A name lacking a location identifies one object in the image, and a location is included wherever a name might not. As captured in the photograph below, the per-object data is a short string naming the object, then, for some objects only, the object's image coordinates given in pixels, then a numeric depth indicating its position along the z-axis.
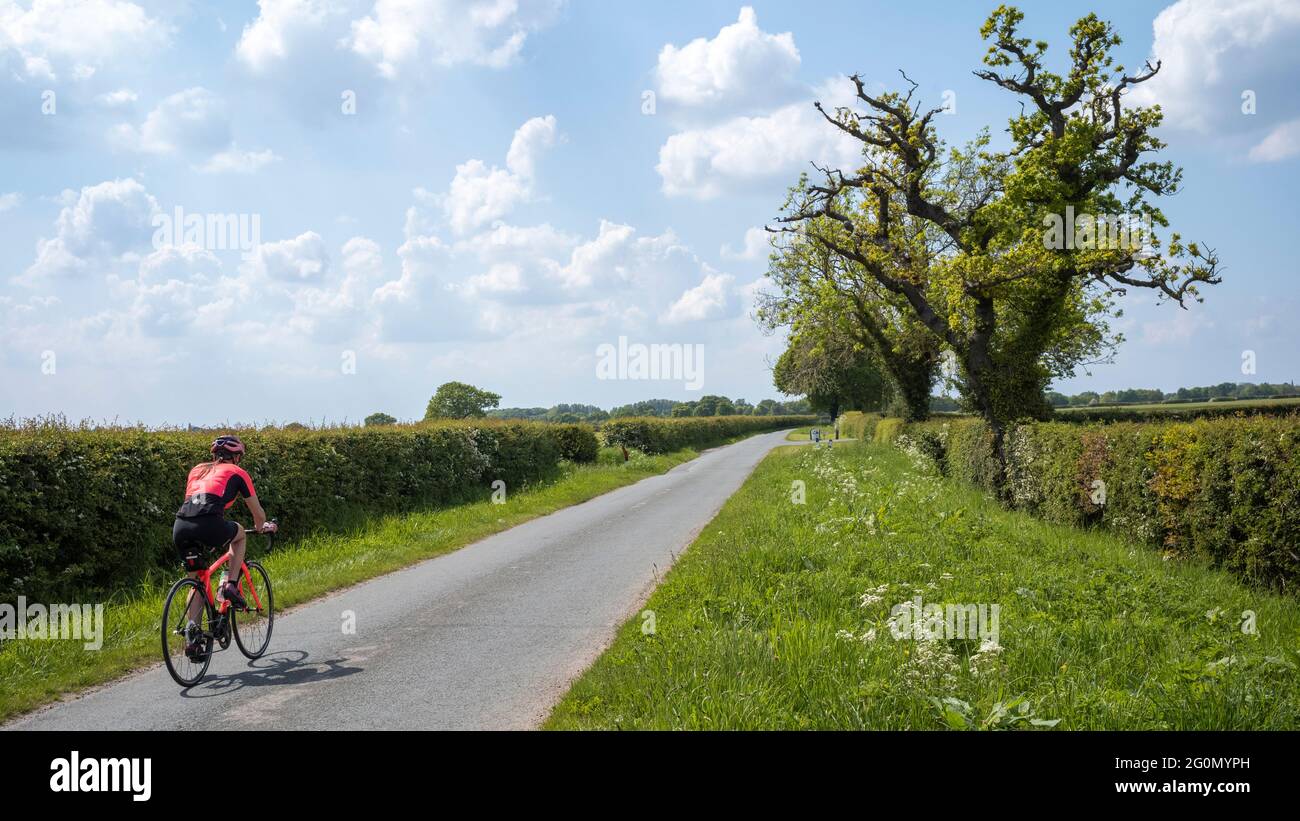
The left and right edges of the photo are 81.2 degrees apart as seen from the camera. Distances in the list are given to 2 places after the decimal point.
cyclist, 6.87
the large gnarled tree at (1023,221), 20.61
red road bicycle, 6.76
